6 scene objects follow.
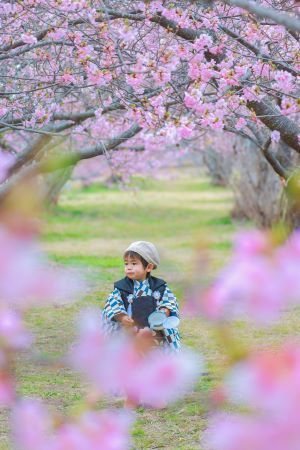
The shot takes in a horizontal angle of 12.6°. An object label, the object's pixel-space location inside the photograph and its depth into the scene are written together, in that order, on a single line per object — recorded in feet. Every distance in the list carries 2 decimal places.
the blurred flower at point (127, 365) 10.70
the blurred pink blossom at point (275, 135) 25.32
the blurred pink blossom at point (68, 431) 10.99
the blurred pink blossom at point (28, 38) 23.99
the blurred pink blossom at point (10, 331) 12.42
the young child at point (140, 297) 23.34
